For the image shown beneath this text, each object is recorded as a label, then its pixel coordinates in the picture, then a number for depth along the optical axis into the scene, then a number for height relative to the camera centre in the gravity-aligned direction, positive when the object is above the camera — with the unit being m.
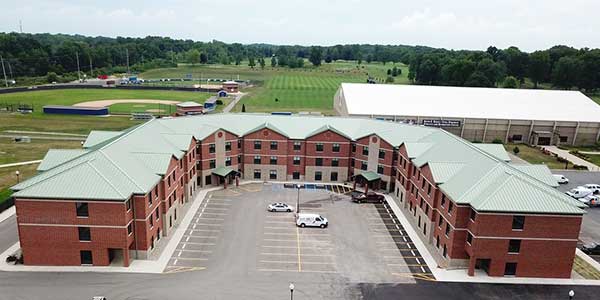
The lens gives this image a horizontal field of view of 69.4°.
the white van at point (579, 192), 66.43 -19.04
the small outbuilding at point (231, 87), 167.25 -12.49
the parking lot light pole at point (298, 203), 57.54 -19.85
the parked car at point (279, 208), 57.22 -19.68
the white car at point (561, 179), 73.31 -18.86
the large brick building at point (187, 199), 40.56 -14.37
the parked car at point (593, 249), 47.66 -19.68
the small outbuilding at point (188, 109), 111.31 -14.34
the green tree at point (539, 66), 172.88 -0.31
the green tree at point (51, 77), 182.88 -12.24
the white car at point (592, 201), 63.53 -19.26
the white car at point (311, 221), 52.88 -19.67
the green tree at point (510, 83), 167.00 -7.19
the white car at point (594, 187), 67.50 -18.78
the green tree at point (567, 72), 157.38 -2.14
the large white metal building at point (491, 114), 98.19 -11.56
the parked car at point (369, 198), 61.99 -19.57
